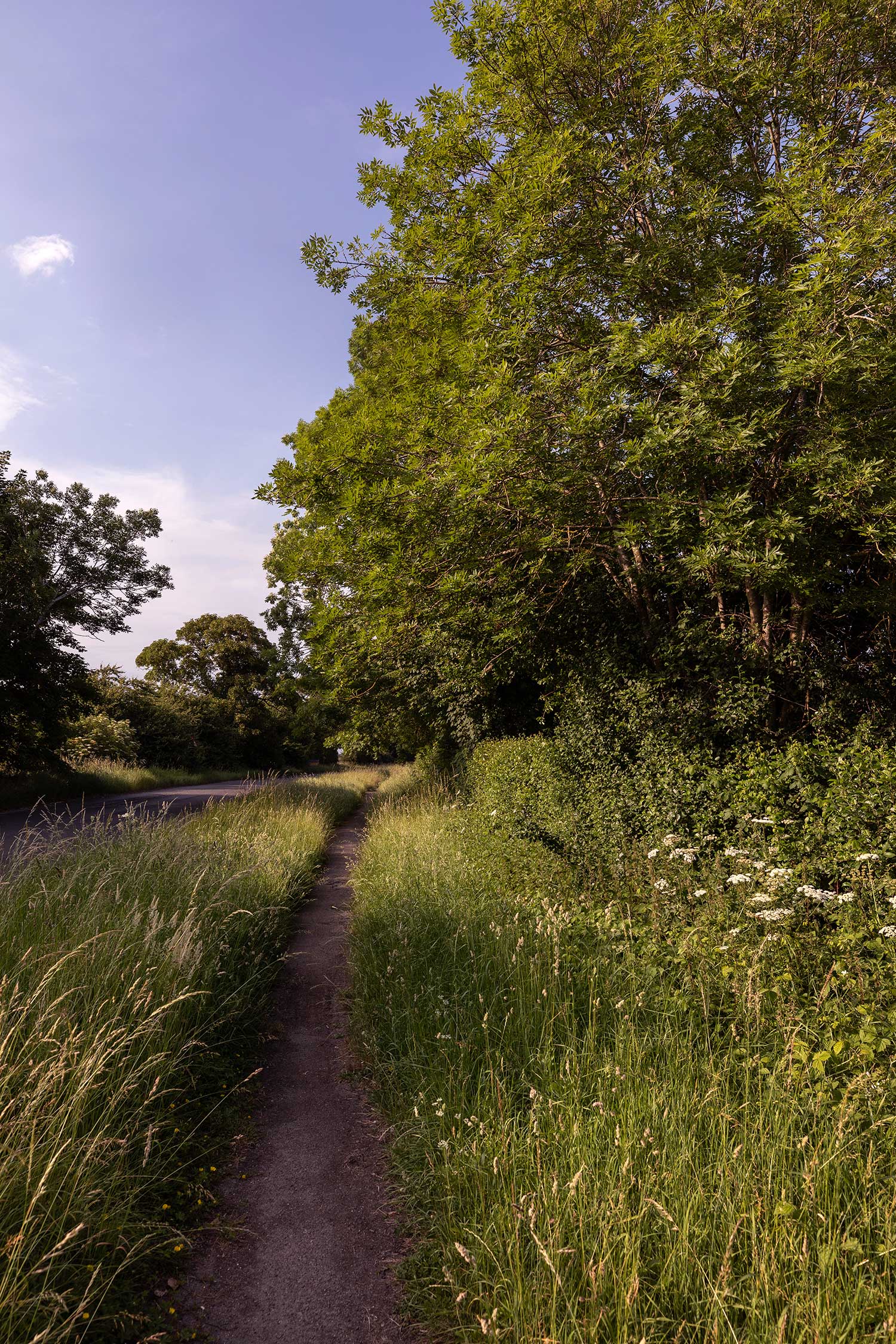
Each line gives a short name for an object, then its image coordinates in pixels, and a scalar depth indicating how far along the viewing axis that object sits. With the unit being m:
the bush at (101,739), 23.38
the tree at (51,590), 15.73
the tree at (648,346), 5.74
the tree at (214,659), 37.56
